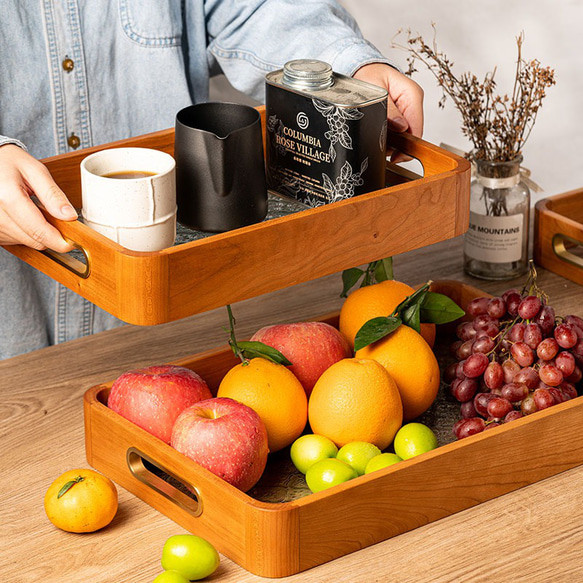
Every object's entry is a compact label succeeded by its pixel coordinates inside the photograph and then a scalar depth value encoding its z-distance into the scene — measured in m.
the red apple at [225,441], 1.77
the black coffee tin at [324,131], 1.86
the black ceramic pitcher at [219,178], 1.83
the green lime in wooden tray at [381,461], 1.78
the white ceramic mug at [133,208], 1.78
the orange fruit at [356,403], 1.82
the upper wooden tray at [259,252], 1.74
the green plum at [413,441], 1.82
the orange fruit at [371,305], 1.96
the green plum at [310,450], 1.82
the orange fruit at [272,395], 1.83
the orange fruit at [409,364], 1.89
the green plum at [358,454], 1.80
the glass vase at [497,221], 2.26
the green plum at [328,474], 1.77
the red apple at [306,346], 1.89
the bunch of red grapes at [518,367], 1.87
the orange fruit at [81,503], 1.78
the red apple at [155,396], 1.83
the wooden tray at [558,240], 2.26
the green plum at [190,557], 1.72
